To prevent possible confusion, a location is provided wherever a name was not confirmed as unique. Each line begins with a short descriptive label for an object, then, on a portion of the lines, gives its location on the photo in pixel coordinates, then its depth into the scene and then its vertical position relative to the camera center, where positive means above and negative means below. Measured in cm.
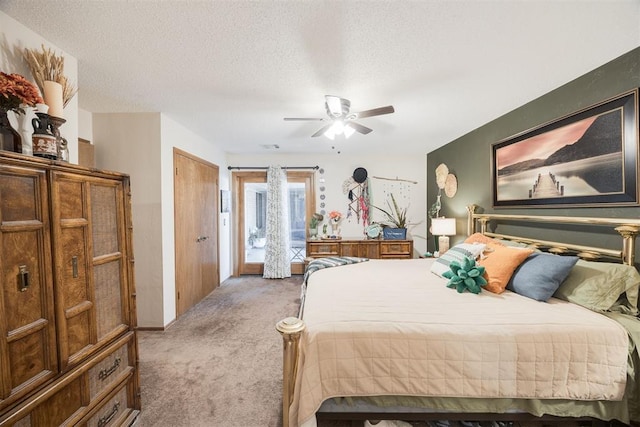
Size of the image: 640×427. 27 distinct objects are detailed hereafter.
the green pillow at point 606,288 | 151 -52
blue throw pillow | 172 -50
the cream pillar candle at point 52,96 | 144 +69
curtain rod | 488 +87
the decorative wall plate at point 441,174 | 411 +57
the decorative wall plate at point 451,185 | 382 +35
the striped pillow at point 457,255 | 236 -46
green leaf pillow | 193 -55
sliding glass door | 498 -9
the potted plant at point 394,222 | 455 -25
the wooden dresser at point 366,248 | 448 -69
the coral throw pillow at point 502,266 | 195 -48
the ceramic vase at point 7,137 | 115 +38
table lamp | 351 -30
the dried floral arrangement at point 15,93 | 115 +59
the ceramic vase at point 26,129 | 143 +51
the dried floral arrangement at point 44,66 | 147 +90
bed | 134 -87
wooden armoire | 103 -40
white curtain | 479 -34
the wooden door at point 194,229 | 314 -23
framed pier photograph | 170 +38
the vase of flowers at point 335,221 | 470 -21
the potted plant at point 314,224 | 473 -26
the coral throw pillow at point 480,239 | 252 -34
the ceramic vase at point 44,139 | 123 +38
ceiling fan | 209 +85
